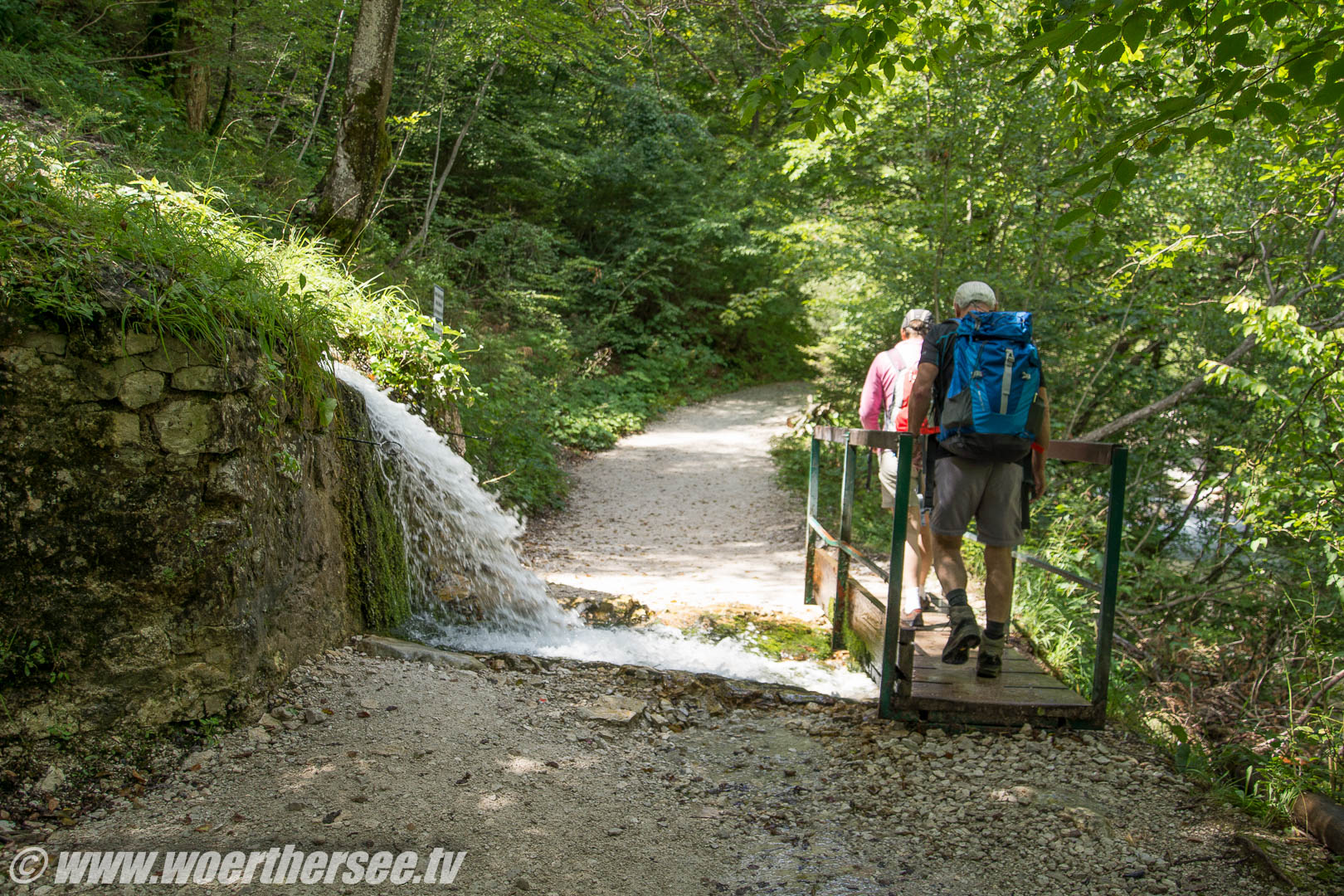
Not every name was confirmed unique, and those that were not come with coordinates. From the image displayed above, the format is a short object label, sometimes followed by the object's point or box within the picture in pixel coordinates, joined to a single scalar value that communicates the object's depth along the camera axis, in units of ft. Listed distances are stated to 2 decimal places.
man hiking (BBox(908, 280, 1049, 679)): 12.72
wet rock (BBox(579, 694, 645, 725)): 12.98
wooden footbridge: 12.69
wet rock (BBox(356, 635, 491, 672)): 14.15
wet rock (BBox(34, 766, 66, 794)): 9.33
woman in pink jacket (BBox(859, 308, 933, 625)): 16.35
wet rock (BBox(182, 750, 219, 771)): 10.12
